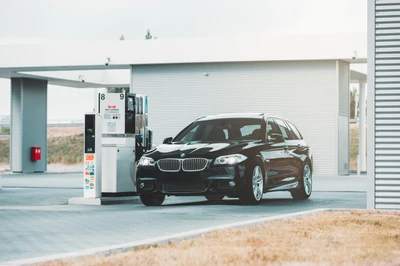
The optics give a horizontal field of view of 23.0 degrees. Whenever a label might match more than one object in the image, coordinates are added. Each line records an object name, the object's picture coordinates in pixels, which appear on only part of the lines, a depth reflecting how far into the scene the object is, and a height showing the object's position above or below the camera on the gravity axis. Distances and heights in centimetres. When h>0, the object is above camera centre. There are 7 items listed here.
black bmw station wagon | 1653 -69
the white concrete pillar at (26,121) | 4253 -4
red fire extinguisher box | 4297 -148
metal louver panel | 1519 +30
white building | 3638 +183
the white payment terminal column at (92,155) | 1823 -65
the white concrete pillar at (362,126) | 4341 -14
